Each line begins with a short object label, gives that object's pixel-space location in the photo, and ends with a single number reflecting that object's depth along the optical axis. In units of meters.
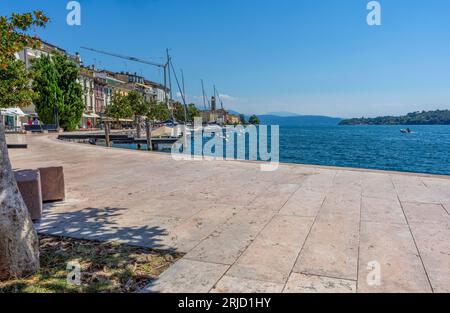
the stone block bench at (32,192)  5.33
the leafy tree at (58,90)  46.75
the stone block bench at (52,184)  6.73
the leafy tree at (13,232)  3.48
